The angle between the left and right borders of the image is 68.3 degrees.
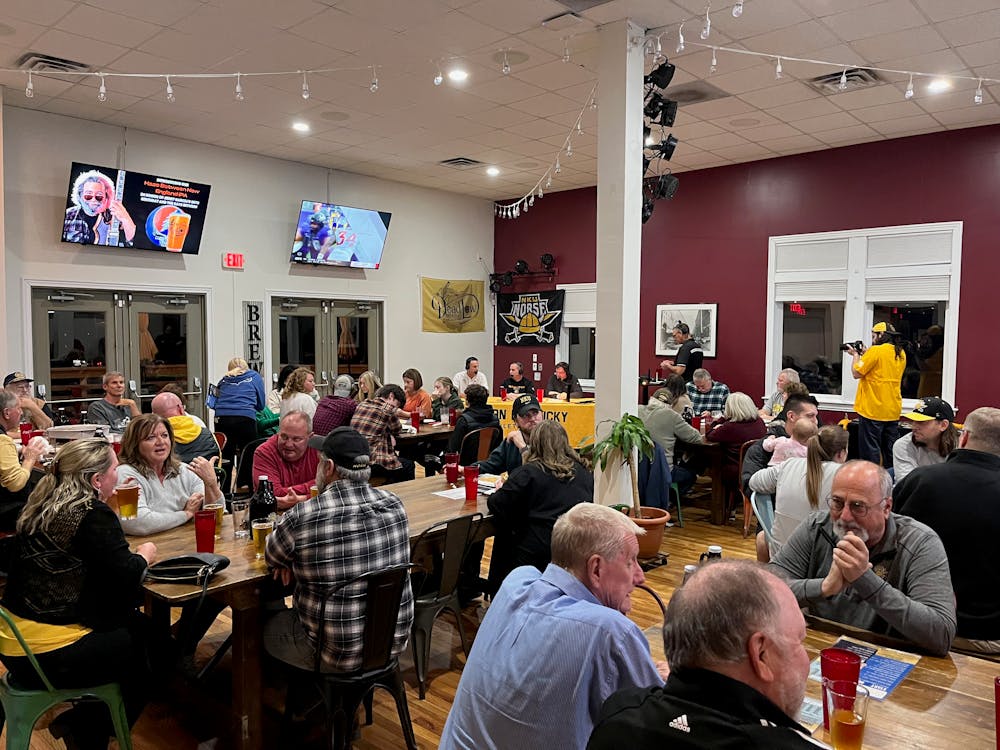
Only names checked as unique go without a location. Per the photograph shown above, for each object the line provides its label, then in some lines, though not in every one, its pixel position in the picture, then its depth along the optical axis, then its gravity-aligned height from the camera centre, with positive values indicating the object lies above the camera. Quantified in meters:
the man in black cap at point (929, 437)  4.36 -0.60
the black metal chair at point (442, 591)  3.45 -1.26
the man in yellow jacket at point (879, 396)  7.20 -0.60
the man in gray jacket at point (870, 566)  2.21 -0.75
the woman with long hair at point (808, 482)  3.68 -0.75
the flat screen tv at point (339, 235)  9.23 +1.24
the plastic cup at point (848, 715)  1.53 -0.79
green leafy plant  5.16 -0.79
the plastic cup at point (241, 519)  3.31 -0.86
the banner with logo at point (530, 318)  11.23 +0.23
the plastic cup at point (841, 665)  1.72 -0.77
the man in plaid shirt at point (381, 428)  5.78 -0.76
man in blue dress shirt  1.64 -0.76
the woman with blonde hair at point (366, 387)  7.81 -0.59
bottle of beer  3.29 -0.77
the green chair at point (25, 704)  2.52 -1.29
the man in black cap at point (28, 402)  5.90 -0.59
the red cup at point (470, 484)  4.09 -0.84
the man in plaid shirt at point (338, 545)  2.66 -0.78
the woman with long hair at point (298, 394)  6.54 -0.57
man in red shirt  4.10 -0.71
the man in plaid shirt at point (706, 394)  8.55 -0.70
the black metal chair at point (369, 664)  2.70 -1.26
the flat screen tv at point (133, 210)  7.33 +1.25
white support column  5.20 +0.88
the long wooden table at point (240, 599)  2.69 -1.01
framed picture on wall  9.57 +0.15
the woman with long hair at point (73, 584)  2.49 -0.88
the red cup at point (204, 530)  3.01 -0.82
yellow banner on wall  11.01 +0.42
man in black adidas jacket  1.21 -0.59
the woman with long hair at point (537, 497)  3.84 -0.86
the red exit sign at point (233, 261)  8.65 +0.82
